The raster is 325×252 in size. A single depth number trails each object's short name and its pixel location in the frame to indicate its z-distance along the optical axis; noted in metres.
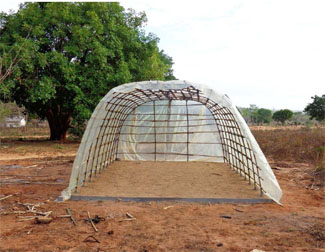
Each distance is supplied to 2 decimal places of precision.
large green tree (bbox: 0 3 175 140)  12.72
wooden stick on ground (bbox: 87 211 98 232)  4.40
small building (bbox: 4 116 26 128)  37.65
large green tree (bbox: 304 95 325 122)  24.89
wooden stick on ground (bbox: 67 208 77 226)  4.64
